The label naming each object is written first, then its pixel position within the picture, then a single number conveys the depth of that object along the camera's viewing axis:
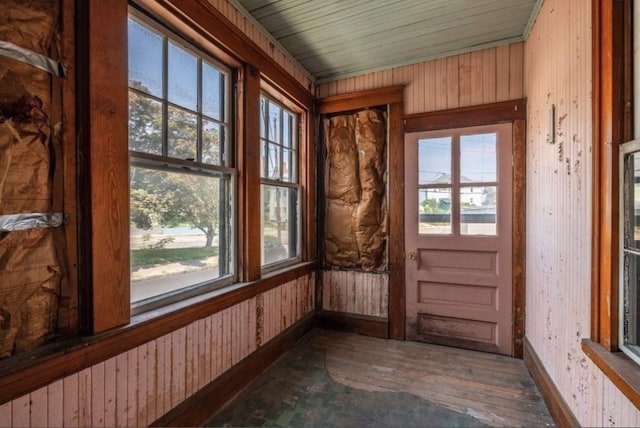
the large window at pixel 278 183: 2.66
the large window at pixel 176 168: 1.57
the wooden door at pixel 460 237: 2.70
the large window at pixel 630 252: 1.21
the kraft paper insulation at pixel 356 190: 3.13
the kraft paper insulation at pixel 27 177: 1.09
